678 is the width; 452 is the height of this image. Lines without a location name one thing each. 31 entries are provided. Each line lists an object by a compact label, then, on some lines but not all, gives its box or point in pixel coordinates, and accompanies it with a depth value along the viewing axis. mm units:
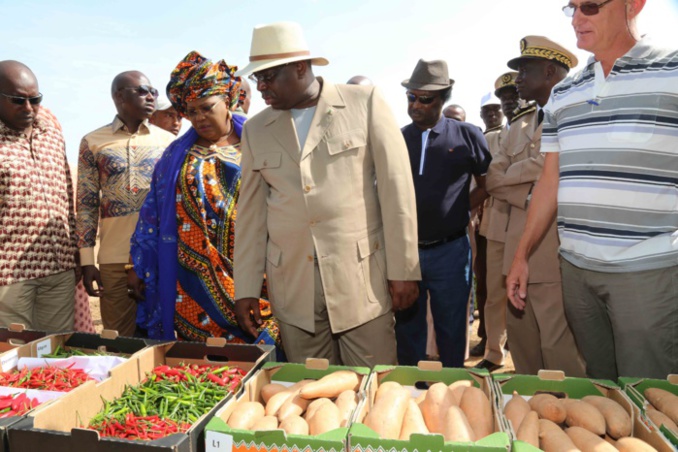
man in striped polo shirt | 1929
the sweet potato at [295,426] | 1500
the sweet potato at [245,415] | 1568
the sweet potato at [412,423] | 1479
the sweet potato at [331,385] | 1751
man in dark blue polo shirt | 3684
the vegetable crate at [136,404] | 1430
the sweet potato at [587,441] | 1401
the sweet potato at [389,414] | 1506
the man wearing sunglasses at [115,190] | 3734
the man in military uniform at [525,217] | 3246
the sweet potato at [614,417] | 1527
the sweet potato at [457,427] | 1432
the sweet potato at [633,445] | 1390
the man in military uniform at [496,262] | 4000
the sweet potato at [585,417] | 1529
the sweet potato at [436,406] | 1576
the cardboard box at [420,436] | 1317
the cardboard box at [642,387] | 1587
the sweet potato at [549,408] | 1614
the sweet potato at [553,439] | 1418
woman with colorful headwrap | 2930
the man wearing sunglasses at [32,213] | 3219
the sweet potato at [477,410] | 1542
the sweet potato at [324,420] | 1508
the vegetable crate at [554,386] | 1739
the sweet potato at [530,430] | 1450
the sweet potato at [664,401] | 1533
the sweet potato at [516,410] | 1588
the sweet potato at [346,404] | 1582
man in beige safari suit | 2467
